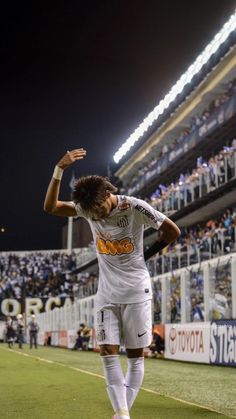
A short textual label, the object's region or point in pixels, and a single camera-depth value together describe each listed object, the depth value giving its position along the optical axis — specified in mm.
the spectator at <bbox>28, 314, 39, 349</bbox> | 37375
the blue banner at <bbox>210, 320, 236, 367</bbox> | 16844
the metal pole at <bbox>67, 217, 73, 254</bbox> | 77000
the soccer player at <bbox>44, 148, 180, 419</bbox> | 5758
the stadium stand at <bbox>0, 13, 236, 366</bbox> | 19922
